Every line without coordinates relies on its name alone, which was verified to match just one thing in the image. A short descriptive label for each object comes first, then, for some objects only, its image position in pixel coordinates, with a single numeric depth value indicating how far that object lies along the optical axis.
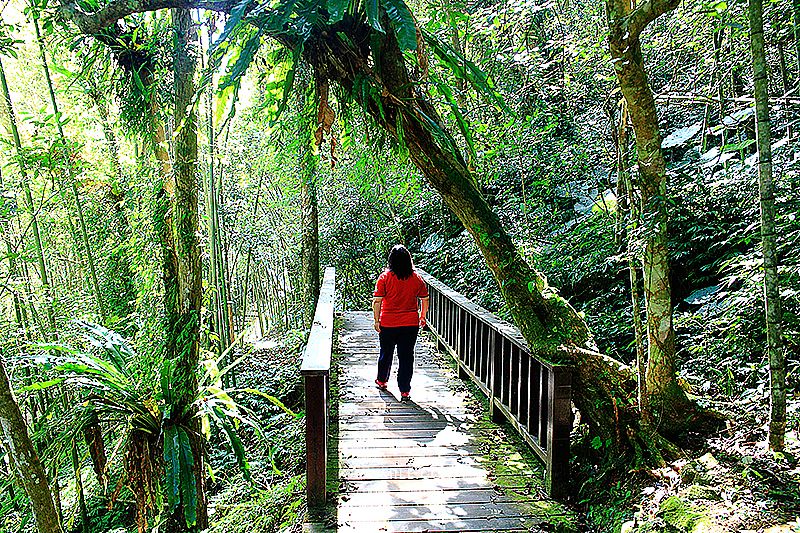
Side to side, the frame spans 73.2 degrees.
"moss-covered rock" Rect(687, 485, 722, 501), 2.42
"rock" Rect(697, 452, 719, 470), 2.66
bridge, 2.97
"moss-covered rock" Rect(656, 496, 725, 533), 2.27
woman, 4.66
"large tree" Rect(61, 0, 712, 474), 2.89
